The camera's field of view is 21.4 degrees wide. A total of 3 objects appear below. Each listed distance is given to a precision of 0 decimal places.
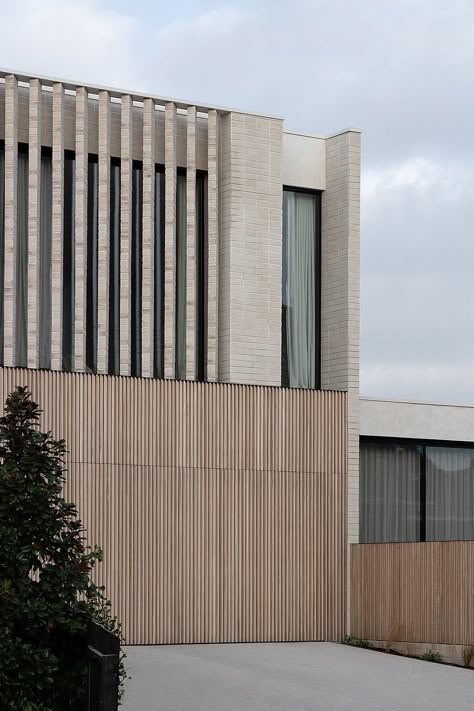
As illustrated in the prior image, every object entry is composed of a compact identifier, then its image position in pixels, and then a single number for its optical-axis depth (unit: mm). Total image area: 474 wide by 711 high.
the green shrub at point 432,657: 18000
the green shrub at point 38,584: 9945
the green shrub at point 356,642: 20000
